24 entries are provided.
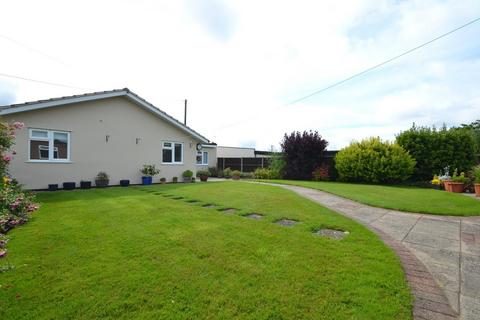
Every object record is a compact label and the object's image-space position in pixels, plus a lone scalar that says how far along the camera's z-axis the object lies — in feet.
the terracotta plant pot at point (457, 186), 35.34
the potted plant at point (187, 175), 50.98
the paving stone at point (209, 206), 22.60
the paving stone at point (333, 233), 14.30
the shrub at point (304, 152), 56.03
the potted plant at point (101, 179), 38.70
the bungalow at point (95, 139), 32.86
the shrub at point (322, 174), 54.19
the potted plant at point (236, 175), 63.73
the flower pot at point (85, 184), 36.99
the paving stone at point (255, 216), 18.58
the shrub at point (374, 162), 44.42
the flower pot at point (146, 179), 44.19
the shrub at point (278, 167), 60.18
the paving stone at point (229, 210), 20.57
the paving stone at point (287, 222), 16.67
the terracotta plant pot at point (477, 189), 30.73
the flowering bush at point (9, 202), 15.44
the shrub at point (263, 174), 61.39
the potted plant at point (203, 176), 55.88
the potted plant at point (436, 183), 41.68
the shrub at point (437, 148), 43.68
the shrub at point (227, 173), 70.88
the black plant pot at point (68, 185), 35.52
